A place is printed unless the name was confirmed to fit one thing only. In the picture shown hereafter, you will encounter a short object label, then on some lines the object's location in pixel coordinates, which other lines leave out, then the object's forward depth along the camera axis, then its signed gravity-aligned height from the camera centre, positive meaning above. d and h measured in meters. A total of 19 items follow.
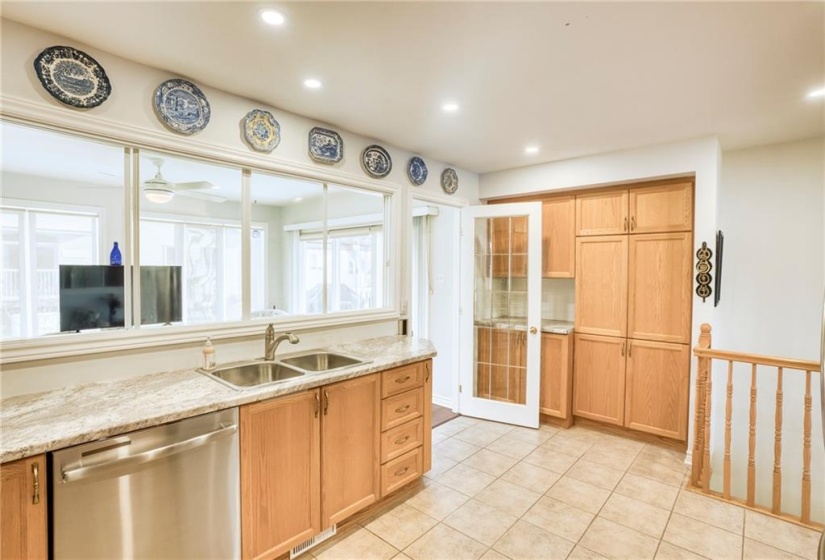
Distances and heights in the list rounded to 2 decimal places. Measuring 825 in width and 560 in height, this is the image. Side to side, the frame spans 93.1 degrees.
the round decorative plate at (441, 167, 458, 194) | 3.77 +0.90
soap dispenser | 2.11 -0.46
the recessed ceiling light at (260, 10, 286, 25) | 1.57 +1.04
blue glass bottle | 2.01 +0.06
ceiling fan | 2.19 +0.49
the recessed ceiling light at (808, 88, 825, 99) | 2.26 +1.06
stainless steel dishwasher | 1.35 -0.86
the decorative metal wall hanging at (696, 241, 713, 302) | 2.93 +0.02
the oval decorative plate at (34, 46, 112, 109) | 1.71 +0.88
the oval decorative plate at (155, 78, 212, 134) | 2.03 +0.88
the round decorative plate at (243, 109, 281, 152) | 2.37 +0.87
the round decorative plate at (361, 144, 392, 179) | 3.05 +0.88
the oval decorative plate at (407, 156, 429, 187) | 3.41 +0.90
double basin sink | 2.24 -0.59
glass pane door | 3.71 -0.40
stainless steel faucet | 2.33 -0.42
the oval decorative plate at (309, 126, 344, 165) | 2.70 +0.89
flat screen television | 1.91 -0.14
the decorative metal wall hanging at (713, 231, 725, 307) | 3.04 +0.05
